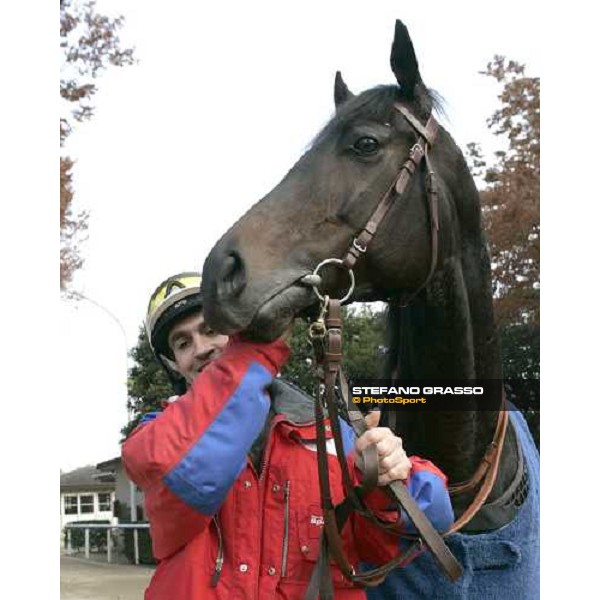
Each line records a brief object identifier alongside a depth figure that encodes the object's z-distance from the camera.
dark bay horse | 1.80
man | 1.46
